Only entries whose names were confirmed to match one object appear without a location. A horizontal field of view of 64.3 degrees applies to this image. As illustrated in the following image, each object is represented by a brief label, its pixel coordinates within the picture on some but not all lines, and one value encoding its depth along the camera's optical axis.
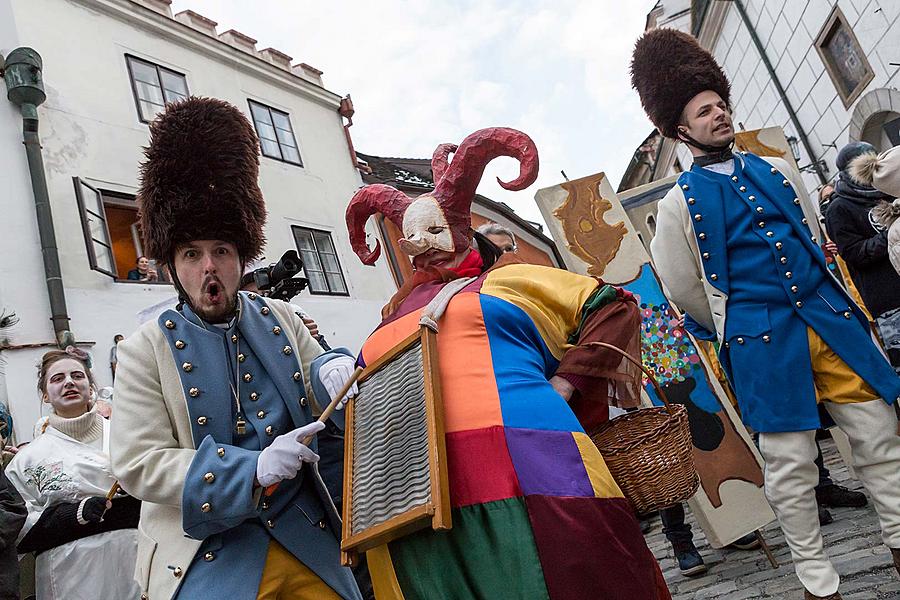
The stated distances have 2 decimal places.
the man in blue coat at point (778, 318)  2.39
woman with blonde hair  2.92
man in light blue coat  1.71
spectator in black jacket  3.98
